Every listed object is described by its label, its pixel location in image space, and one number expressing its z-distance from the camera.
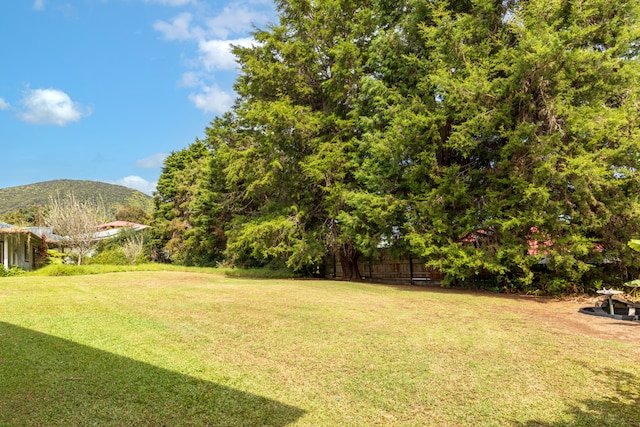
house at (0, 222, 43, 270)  18.08
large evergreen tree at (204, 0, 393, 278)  15.73
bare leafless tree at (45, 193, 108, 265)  21.78
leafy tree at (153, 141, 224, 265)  26.89
